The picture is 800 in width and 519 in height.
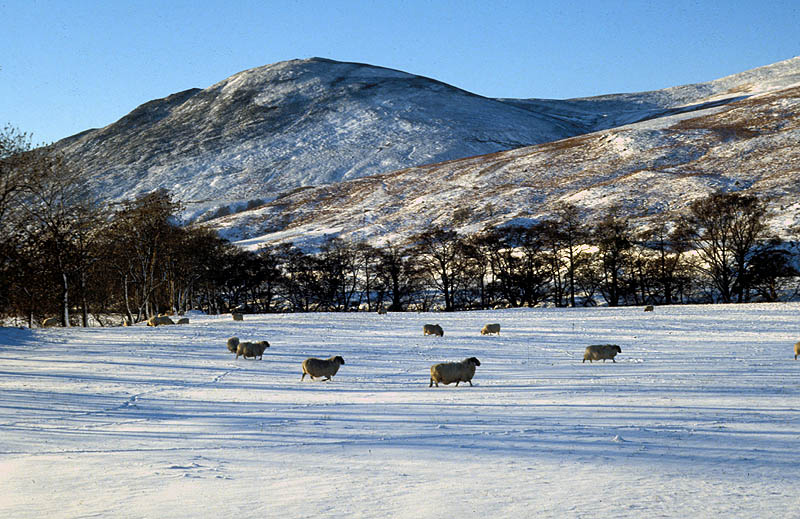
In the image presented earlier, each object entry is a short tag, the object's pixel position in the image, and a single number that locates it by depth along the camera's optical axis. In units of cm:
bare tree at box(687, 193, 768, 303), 7369
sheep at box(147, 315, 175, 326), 5145
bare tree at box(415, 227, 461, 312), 9214
